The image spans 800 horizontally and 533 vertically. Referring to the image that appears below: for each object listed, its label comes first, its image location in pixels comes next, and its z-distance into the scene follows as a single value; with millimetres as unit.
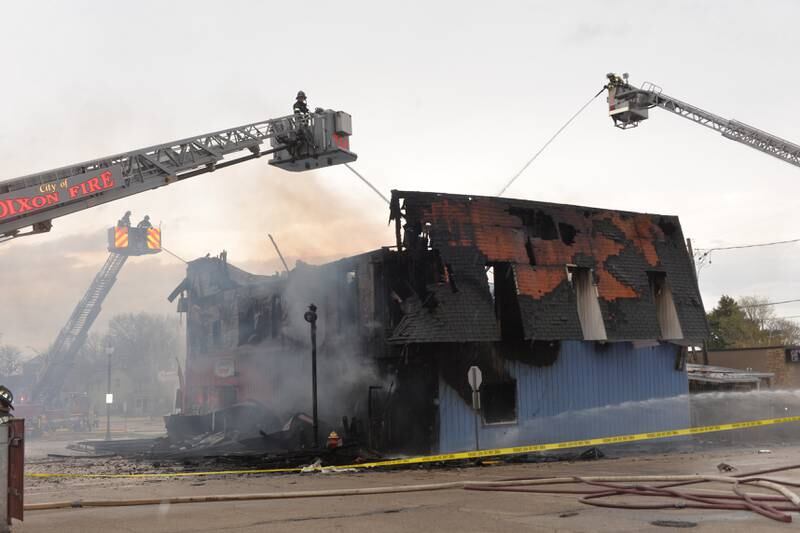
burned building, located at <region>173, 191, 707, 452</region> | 22797
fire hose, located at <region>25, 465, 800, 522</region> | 11055
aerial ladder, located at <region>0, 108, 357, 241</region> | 16125
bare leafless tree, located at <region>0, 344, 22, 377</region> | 105625
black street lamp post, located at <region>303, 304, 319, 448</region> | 22969
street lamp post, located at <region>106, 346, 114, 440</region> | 43762
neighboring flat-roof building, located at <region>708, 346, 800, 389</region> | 42531
